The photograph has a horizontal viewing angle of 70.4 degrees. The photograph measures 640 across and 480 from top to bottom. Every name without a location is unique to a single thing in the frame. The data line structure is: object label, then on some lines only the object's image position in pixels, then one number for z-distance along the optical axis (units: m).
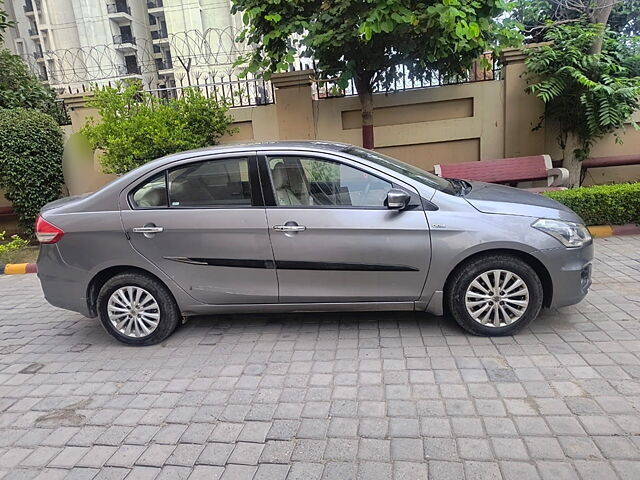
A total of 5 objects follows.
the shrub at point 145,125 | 7.20
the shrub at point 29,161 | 7.51
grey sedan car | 3.54
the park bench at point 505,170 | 7.64
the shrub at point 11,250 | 6.83
